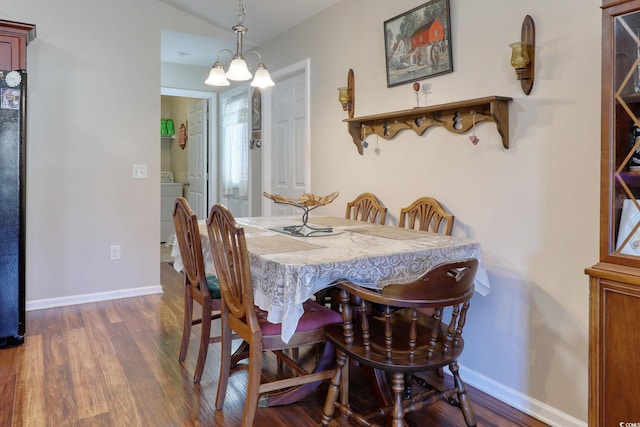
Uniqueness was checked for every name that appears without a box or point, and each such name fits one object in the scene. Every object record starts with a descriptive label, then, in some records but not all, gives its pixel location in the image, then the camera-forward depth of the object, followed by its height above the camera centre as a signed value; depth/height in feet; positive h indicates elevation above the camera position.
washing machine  22.98 +0.14
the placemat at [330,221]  9.23 -0.34
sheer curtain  16.83 +2.29
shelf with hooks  7.18 +1.64
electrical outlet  12.84 -1.31
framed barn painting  8.40 +3.19
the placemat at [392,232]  7.50 -0.48
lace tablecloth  5.47 -0.72
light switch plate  13.03 +1.00
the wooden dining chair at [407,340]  5.27 -1.73
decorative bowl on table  7.72 +0.02
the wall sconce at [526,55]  6.75 +2.24
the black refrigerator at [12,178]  9.11 +0.57
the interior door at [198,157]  19.79 +2.19
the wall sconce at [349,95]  10.92 +2.64
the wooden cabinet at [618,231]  4.91 -0.30
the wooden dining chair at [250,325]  5.98 -1.66
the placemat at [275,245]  6.28 -0.58
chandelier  8.54 +2.58
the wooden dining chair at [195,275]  7.48 -1.21
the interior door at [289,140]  13.52 +2.03
